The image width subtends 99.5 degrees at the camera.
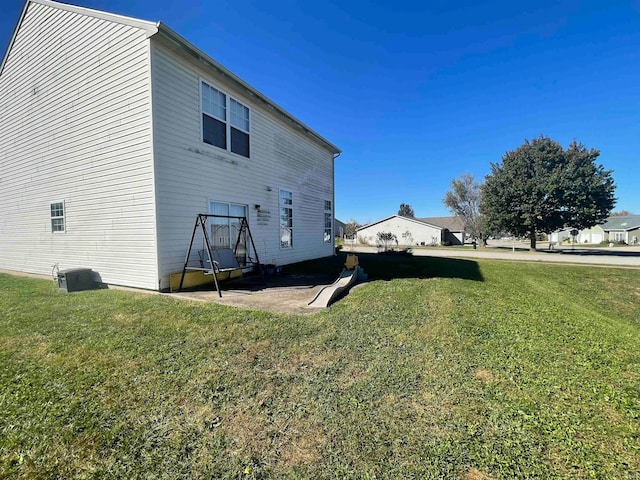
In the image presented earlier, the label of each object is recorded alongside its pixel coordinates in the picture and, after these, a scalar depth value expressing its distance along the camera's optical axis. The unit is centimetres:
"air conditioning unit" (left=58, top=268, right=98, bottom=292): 651
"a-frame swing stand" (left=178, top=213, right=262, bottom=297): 616
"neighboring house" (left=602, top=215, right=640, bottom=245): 4106
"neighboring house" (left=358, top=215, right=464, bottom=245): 4131
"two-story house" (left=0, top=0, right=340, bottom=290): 613
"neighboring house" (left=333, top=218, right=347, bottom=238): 4956
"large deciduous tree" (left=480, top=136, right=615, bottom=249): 2236
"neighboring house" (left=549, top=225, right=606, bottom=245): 4550
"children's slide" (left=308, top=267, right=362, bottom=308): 518
